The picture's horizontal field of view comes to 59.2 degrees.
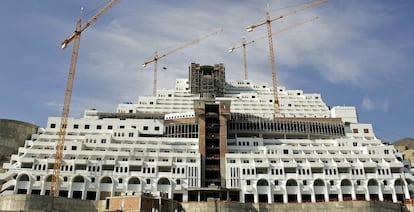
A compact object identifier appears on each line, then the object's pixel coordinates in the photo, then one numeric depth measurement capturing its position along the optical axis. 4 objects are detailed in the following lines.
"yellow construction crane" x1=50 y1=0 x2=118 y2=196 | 93.74
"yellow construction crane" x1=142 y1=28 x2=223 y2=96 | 191.75
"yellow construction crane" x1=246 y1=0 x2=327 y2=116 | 144.35
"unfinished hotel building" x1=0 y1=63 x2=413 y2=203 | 96.56
